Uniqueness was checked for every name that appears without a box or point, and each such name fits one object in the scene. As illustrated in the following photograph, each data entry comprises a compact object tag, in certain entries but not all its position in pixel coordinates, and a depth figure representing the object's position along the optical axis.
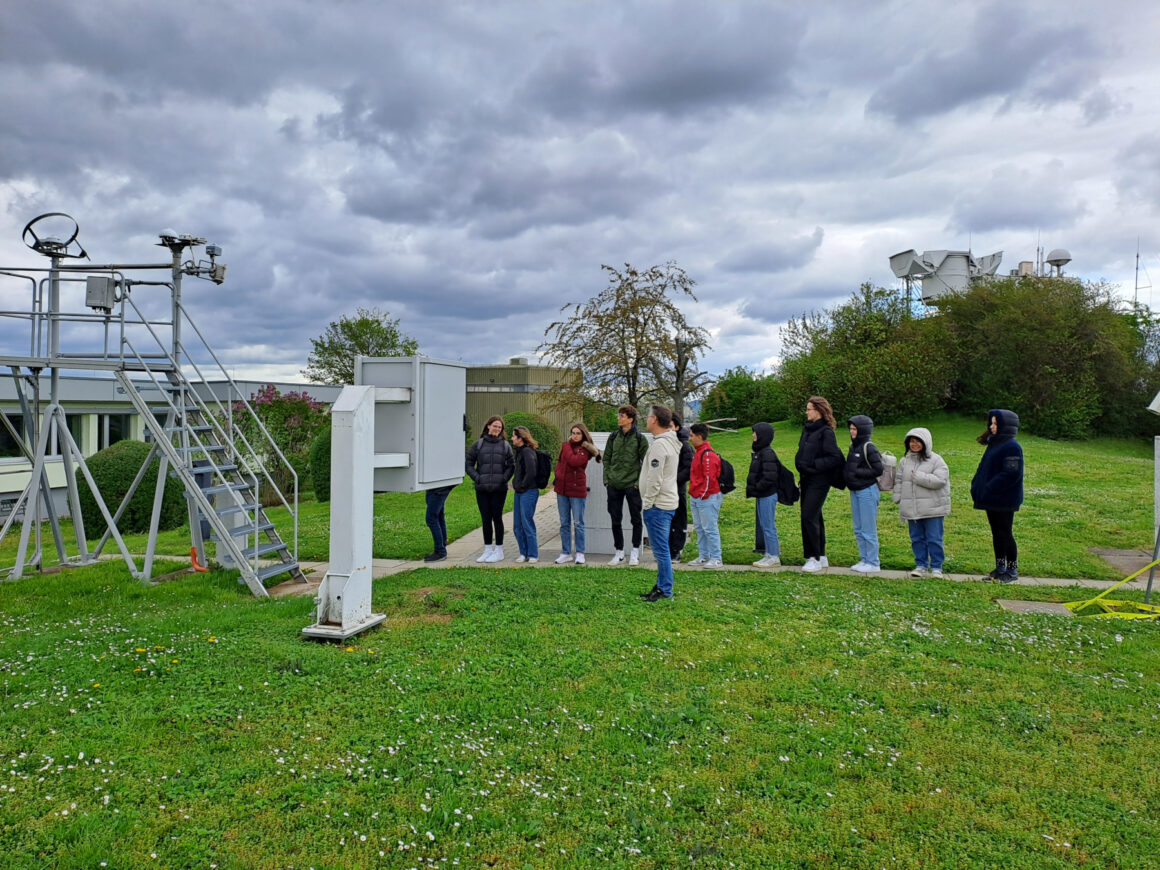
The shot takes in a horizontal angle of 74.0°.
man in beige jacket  7.53
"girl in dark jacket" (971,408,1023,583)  8.32
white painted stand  5.90
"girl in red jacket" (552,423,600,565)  10.05
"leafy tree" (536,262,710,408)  23.69
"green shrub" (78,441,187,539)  16.02
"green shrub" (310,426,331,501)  19.34
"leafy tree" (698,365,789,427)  39.72
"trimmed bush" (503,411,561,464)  27.22
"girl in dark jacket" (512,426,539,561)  10.09
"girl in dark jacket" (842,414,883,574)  8.88
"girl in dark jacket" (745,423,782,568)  9.35
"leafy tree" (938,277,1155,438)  30.11
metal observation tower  8.36
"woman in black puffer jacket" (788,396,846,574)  8.97
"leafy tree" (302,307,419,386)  47.03
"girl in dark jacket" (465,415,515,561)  10.01
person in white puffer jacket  8.83
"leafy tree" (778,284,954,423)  30.72
